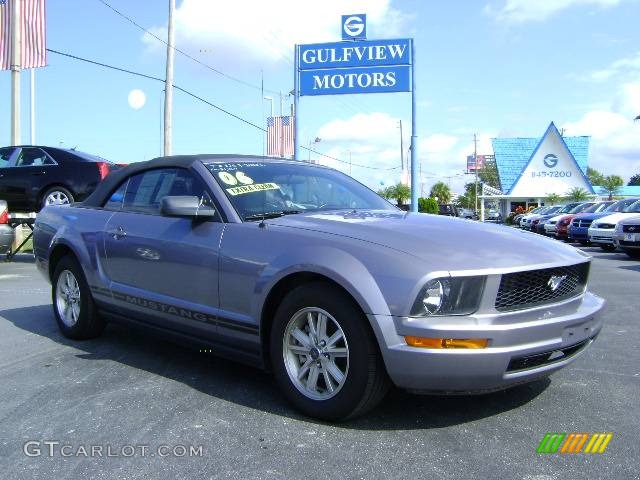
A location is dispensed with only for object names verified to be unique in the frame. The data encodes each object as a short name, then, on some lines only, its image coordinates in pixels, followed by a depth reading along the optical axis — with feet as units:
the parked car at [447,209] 112.06
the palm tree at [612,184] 217.77
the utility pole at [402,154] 205.61
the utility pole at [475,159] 281.46
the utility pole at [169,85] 62.34
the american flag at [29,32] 51.72
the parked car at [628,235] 45.65
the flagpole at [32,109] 115.96
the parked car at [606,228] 55.91
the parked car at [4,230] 34.65
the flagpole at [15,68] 52.34
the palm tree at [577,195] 179.42
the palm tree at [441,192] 294.41
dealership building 198.49
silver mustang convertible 10.13
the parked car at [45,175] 36.68
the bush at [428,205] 126.39
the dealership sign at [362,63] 67.67
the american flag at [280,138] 97.19
